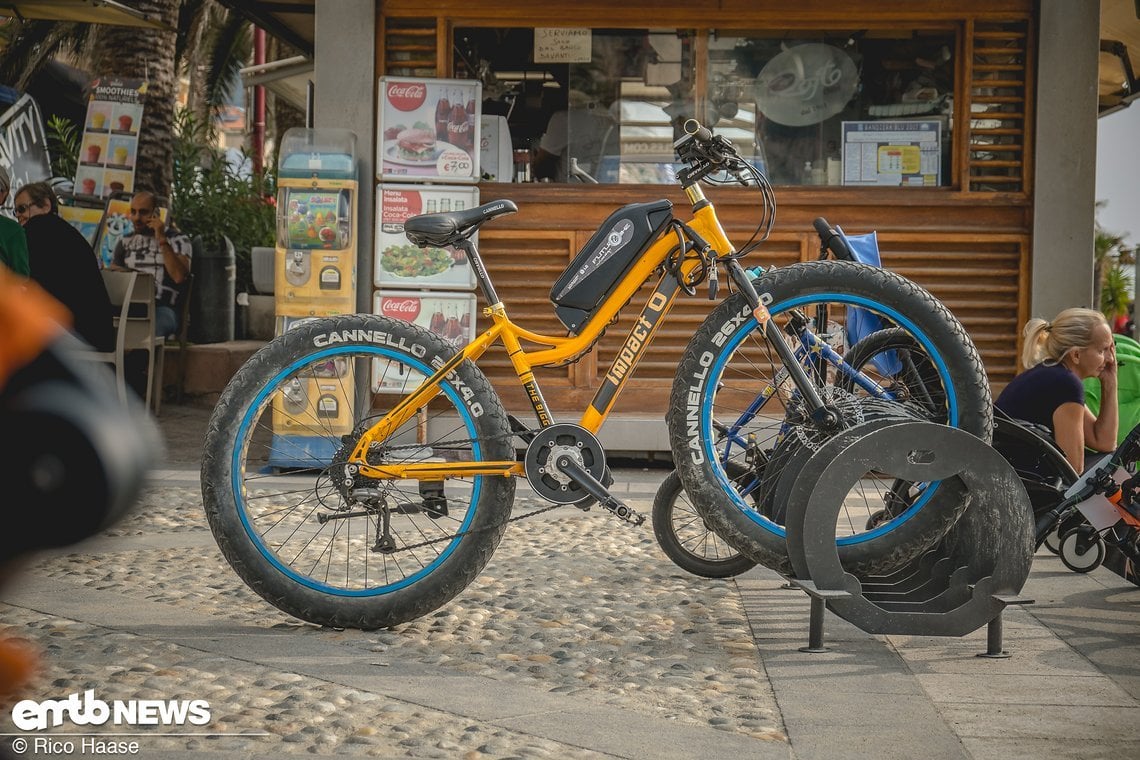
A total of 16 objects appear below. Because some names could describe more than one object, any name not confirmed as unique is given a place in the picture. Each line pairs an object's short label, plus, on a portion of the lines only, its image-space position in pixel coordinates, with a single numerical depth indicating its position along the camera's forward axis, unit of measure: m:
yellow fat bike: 3.89
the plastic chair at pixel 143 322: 9.49
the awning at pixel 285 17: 9.96
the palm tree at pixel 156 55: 13.34
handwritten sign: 8.45
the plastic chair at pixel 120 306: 8.74
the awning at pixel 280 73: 12.60
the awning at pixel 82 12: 9.55
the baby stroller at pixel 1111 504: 4.43
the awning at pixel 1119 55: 9.50
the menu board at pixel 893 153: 8.34
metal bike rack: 3.58
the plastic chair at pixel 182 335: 10.94
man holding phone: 10.82
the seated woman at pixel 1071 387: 5.15
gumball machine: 7.84
